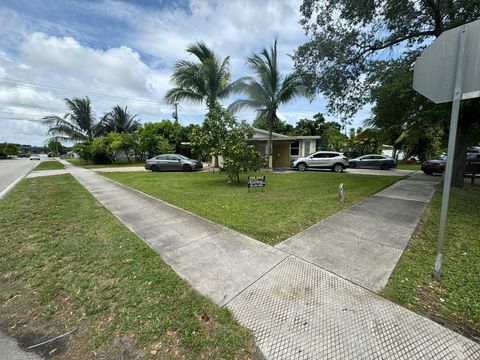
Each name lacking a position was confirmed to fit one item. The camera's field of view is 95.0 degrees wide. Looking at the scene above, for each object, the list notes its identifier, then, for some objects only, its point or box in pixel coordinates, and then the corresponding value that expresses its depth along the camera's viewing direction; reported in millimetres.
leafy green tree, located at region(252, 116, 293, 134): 38319
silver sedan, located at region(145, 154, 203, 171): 17062
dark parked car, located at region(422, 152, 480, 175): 14023
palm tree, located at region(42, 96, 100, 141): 27516
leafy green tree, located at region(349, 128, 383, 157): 26922
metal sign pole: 2191
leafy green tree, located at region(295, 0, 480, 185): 7309
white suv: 16328
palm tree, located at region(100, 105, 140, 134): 30141
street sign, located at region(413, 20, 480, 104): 2152
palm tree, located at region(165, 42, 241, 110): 14773
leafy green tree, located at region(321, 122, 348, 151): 30812
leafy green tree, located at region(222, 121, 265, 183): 9086
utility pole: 32881
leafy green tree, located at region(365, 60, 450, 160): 7039
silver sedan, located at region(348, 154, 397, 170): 18391
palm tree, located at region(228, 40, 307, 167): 13625
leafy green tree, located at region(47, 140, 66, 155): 69844
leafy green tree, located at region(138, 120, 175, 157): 23781
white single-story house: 17986
